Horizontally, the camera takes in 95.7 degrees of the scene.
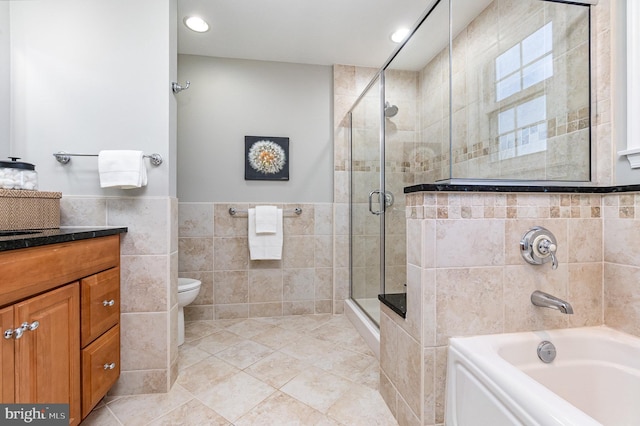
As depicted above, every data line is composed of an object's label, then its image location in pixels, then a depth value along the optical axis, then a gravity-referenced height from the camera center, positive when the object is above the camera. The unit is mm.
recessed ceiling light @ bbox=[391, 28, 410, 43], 2236 +1388
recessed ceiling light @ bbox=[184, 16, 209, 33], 2089 +1385
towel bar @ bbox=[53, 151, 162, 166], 1447 +283
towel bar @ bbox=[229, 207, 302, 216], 2568 -1
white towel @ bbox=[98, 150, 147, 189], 1391 +209
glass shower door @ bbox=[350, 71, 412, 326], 2084 +206
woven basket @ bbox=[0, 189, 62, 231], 1157 +13
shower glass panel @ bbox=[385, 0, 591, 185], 1387 +702
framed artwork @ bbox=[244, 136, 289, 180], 2621 +483
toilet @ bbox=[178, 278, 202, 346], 2020 -608
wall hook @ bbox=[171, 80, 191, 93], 1600 +697
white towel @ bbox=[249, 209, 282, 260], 2537 -285
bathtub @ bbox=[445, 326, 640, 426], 904 -579
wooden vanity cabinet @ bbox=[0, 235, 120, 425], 859 -404
